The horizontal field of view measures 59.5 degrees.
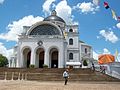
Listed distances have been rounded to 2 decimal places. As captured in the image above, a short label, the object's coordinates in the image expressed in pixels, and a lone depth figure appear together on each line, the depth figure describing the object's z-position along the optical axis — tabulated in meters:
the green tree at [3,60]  33.89
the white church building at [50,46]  23.99
